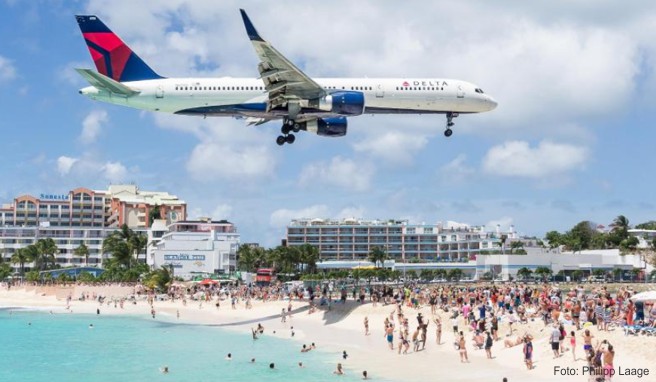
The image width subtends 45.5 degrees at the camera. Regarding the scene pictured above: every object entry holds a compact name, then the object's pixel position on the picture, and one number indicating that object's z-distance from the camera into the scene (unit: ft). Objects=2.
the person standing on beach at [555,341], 101.04
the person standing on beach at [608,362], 82.69
